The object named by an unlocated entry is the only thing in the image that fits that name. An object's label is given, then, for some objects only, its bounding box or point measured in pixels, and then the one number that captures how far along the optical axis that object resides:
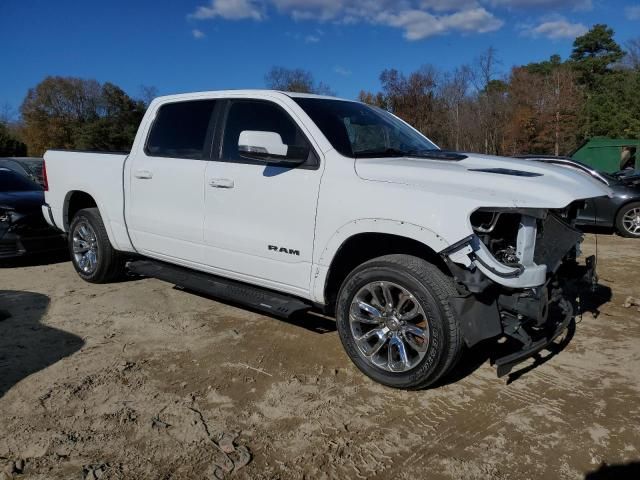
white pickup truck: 3.17
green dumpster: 22.22
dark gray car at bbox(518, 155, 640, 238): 9.95
